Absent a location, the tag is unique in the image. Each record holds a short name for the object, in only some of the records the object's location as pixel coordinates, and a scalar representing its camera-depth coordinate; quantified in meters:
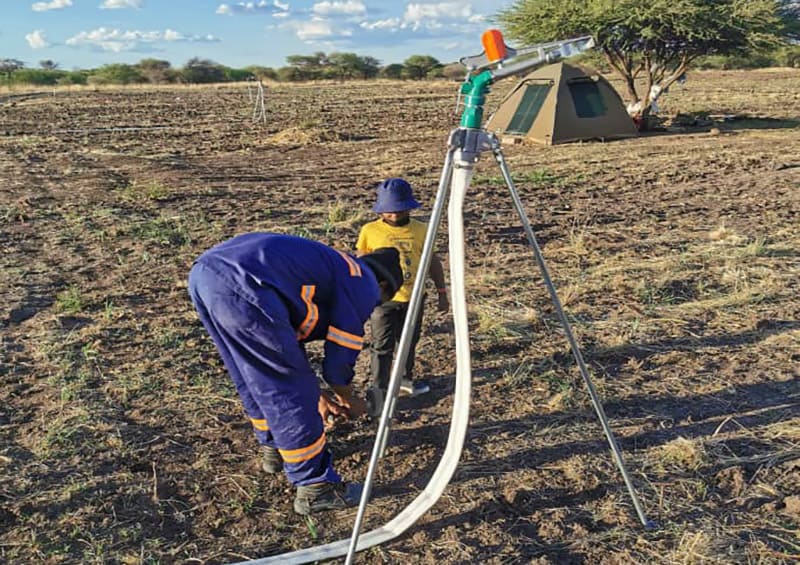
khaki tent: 14.03
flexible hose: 2.27
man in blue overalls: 2.49
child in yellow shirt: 3.39
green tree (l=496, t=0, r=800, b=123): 15.33
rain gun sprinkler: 2.12
